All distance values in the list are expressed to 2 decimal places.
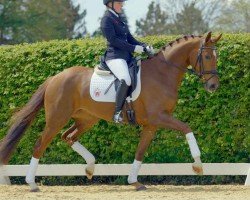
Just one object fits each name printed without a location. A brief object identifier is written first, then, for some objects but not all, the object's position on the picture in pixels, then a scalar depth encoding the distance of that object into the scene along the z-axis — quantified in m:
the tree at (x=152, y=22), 107.19
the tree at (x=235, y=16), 77.00
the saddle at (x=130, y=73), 17.17
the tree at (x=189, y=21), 83.62
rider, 16.97
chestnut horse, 17.02
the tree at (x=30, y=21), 65.94
